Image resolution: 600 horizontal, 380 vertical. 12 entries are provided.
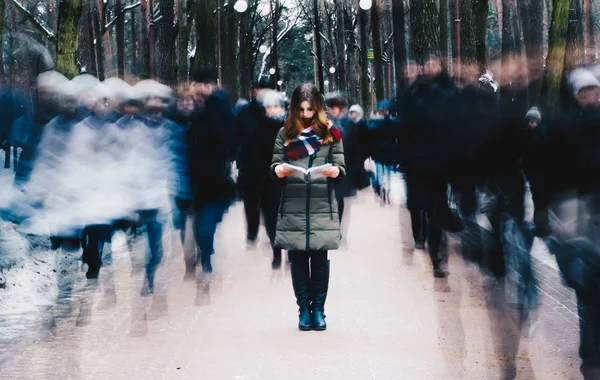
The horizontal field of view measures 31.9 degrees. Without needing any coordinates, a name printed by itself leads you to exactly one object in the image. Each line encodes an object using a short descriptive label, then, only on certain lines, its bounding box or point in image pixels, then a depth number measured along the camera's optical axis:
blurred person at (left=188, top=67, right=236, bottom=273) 9.91
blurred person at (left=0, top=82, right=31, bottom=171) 14.48
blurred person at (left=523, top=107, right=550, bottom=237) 6.87
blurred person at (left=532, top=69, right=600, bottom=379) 5.86
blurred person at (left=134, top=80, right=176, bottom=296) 8.97
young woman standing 7.65
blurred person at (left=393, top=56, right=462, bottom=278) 9.92
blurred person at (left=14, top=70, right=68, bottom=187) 8.37
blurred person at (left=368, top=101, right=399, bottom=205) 14.52
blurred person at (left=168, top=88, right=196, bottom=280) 9.47
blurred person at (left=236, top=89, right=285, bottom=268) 10.80
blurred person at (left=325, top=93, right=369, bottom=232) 12.32
